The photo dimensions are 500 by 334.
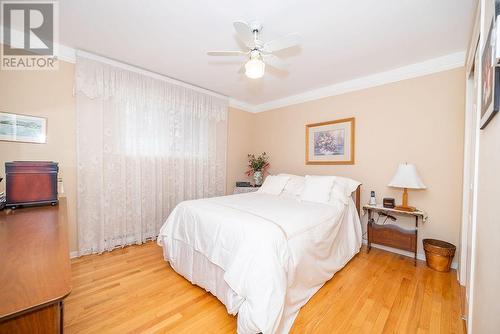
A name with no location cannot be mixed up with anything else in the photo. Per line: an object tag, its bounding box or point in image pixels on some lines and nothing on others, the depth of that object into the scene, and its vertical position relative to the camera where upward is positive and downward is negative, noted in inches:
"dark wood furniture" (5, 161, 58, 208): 58.5 -6.8
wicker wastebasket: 89.6 -38.8
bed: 55.4 -29.4
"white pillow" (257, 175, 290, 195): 128.3 -13.6
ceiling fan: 67.3 +40.9
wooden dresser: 20.1 -13.9
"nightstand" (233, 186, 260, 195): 153.6 -19.3
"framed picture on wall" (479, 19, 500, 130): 35.2 +14.9
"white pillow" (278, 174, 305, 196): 122.1 -13.2
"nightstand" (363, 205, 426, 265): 98.8 -34.1
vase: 165.2 -11.7
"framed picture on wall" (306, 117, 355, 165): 127.4 +14.2
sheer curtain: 102.1 +6.1
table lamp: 95.4 -6.6
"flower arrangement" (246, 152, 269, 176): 167.3 +0.1
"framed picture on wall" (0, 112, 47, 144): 84.6 +13.4
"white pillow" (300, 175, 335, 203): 105.2 -13.1
